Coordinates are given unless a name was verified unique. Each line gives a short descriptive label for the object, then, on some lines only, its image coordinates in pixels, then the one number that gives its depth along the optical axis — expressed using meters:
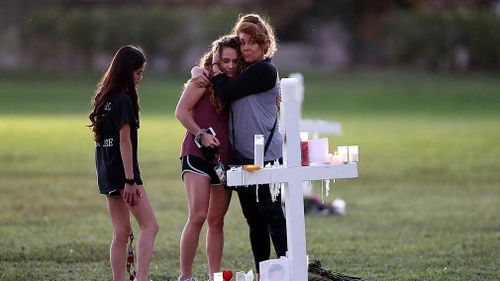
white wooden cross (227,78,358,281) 16.36
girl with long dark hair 17.36
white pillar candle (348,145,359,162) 16.52
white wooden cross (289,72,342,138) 25.98
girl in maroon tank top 17.58
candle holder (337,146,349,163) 16.53
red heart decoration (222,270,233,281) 17.23
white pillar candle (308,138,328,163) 16.66
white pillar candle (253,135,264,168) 16.20
